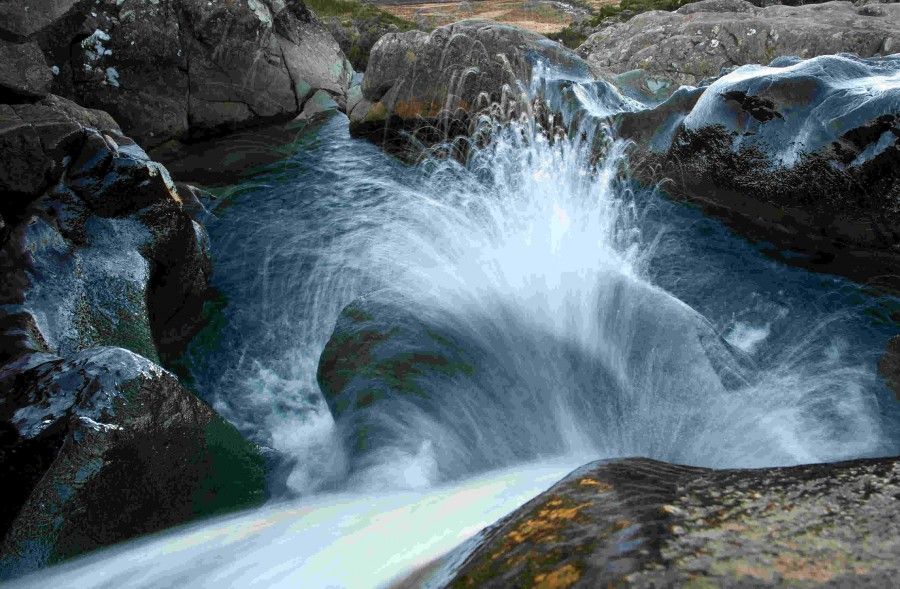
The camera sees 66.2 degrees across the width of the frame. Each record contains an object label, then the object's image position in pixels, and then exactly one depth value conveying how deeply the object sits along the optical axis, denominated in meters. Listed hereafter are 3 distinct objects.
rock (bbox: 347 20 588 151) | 10.18
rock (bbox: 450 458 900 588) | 1.84
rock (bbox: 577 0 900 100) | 13.23
